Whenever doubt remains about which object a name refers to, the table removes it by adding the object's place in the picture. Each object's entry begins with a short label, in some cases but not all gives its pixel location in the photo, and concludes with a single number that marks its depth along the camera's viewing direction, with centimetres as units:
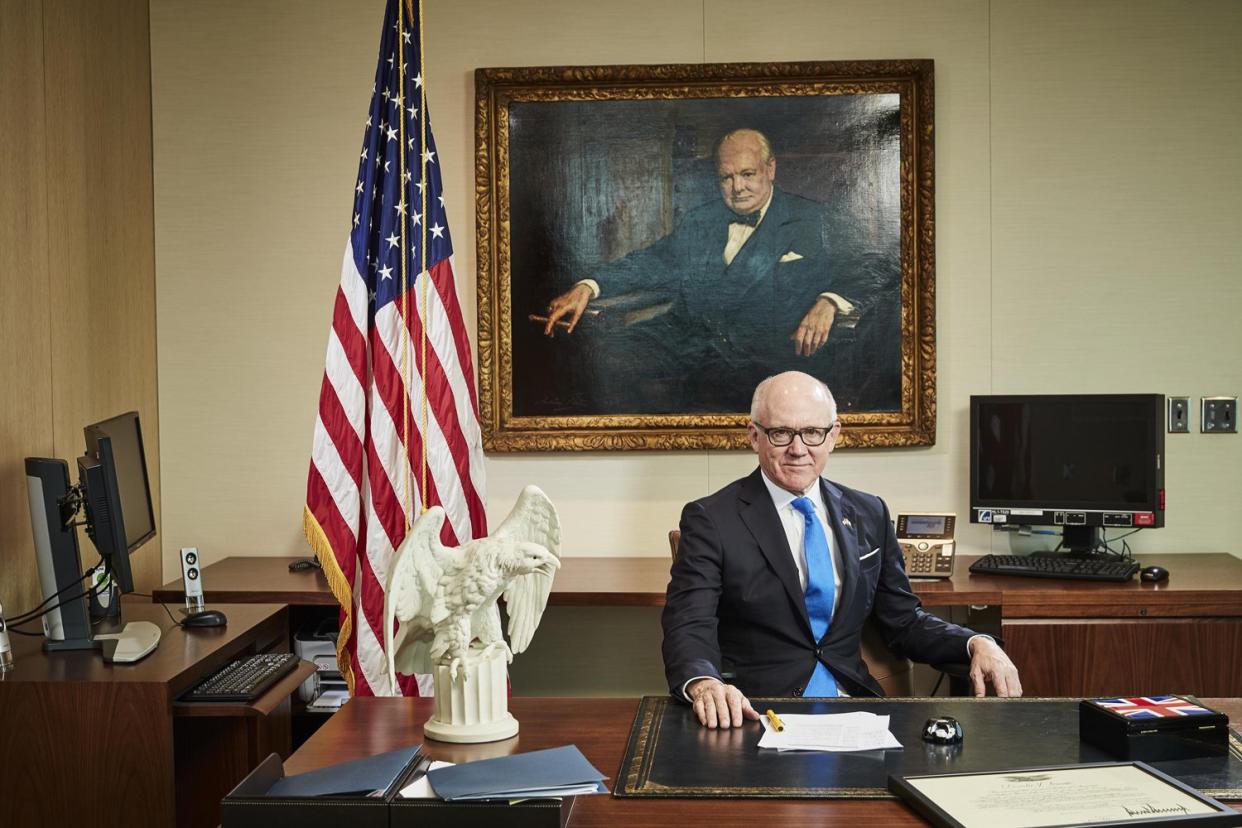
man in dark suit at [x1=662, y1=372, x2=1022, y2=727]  262
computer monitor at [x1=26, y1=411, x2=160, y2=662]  279
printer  368
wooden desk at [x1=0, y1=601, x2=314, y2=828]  255
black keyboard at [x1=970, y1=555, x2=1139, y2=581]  352
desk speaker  328
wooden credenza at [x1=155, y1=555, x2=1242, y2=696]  340
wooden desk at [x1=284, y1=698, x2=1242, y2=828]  162
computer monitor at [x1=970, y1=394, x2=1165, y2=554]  371
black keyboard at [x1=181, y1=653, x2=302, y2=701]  265
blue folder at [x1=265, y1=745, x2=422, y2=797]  164
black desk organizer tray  156
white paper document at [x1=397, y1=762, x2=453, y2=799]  165
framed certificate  155
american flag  338
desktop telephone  362
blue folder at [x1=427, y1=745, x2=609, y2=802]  162
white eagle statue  195
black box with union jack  181
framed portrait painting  400
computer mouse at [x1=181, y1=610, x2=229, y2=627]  306
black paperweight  190
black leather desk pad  172
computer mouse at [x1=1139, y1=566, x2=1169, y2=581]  350
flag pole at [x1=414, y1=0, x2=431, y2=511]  344
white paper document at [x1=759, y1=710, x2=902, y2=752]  190
